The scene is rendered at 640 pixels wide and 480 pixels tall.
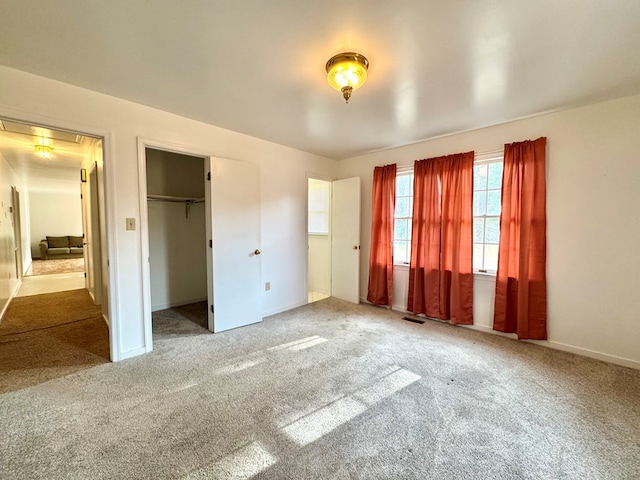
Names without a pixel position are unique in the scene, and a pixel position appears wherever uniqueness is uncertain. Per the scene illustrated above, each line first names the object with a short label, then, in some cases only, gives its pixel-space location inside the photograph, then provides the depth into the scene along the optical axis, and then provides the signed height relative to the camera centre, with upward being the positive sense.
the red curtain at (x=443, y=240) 3.35 -0.14
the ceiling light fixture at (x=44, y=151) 3.91 +1.21
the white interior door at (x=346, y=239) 4.41 -0.17
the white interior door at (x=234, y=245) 3.21 -0.18
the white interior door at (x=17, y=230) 5.41 +0.02
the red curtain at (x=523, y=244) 2.87 -0.17
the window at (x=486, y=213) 3.23 +0.20
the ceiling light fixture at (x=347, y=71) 1.81 +1.11
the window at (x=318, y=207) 5.30 +0.46
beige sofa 8.62 -0.54
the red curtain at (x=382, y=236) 4.05 -0.10
